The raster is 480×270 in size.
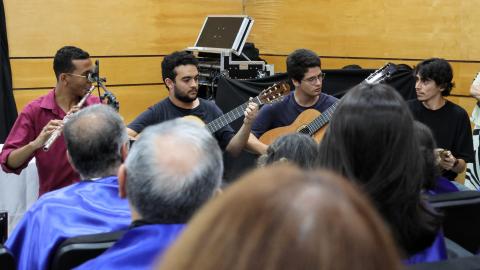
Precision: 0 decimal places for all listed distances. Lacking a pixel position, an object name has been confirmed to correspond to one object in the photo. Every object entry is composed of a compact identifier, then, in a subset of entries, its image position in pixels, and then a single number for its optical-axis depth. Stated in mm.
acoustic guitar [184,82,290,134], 3809
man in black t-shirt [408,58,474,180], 3609
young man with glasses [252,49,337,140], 4000
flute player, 3110
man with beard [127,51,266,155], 3719
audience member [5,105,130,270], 1999
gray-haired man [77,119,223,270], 1386
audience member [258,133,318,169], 2166
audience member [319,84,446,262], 1458
